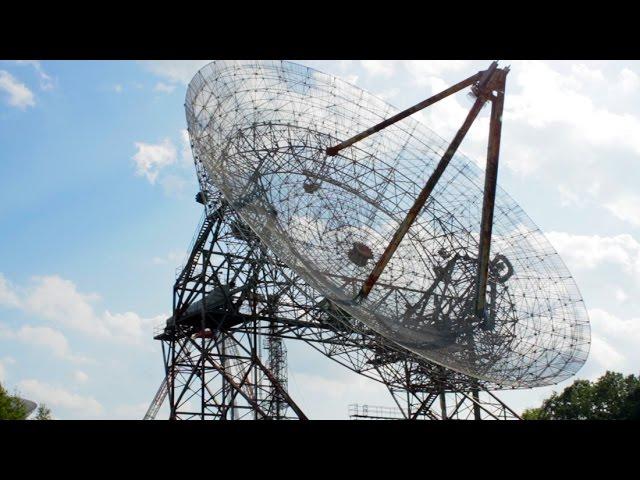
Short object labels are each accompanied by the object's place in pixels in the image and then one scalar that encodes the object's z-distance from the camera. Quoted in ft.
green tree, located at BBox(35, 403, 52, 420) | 213.66
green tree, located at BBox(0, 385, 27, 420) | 174.81
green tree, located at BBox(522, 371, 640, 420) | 230.07
